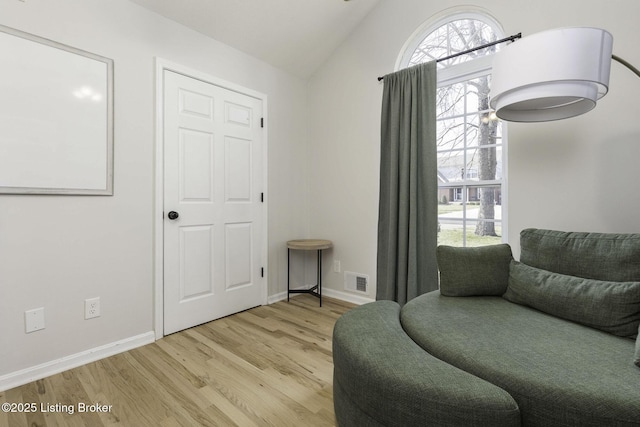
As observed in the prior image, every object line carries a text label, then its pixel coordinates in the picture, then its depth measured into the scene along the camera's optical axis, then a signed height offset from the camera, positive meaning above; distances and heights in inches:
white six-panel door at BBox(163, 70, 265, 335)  98.1 +2.5
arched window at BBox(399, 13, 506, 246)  99.0 +25.9
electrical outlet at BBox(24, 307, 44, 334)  72.3 -26.3
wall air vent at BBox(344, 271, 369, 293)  125.5 -29.3
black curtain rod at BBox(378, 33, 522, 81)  88.7 +49.8
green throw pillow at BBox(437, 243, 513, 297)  75.2 -14.4
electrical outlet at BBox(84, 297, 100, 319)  81.0 -26.2
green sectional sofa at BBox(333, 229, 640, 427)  38.8 -21.6
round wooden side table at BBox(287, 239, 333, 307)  122.3 -14.8
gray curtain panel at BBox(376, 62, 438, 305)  102.7 +9.4
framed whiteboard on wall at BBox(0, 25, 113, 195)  69.6 +21.6
